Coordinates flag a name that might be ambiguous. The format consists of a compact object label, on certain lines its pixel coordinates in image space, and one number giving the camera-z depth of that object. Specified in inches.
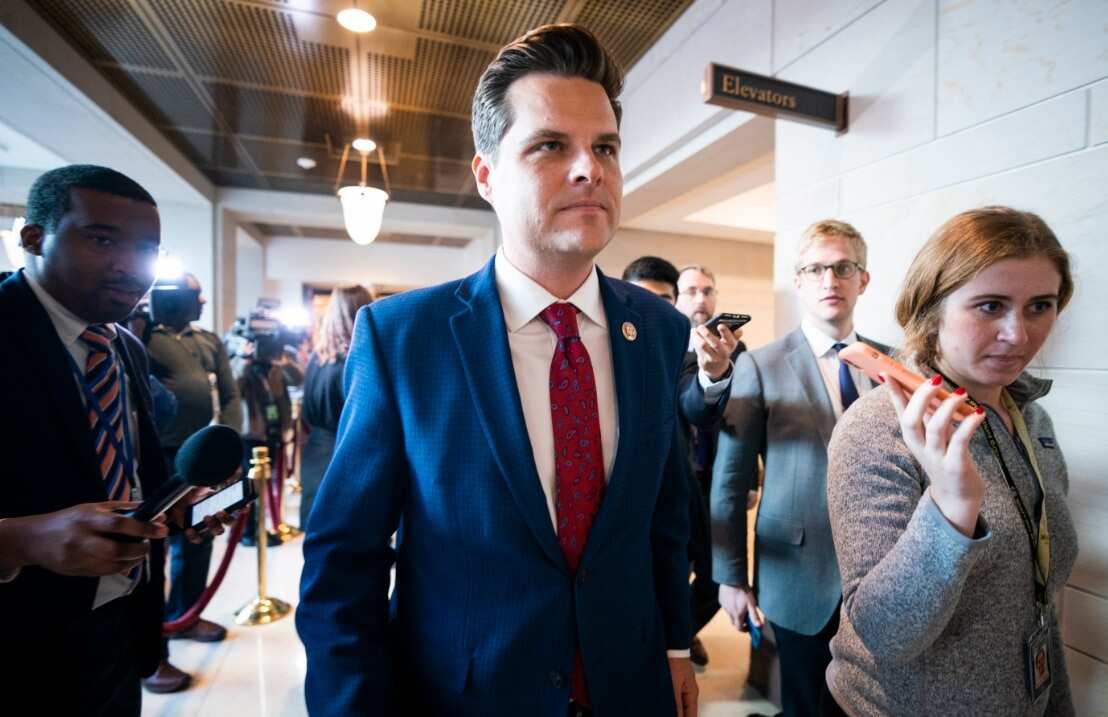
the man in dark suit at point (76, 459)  40.7
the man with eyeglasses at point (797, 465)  65.0
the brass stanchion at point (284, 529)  181.6
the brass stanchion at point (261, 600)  126.3
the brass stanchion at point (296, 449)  218.5
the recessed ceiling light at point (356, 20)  145.7
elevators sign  81.6
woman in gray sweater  37.3
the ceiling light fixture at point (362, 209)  145.9
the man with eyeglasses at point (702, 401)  70.3
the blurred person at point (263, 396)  162.7
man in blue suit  37.4
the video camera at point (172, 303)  118.2
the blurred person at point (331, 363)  133.1
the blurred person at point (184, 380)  113.0
